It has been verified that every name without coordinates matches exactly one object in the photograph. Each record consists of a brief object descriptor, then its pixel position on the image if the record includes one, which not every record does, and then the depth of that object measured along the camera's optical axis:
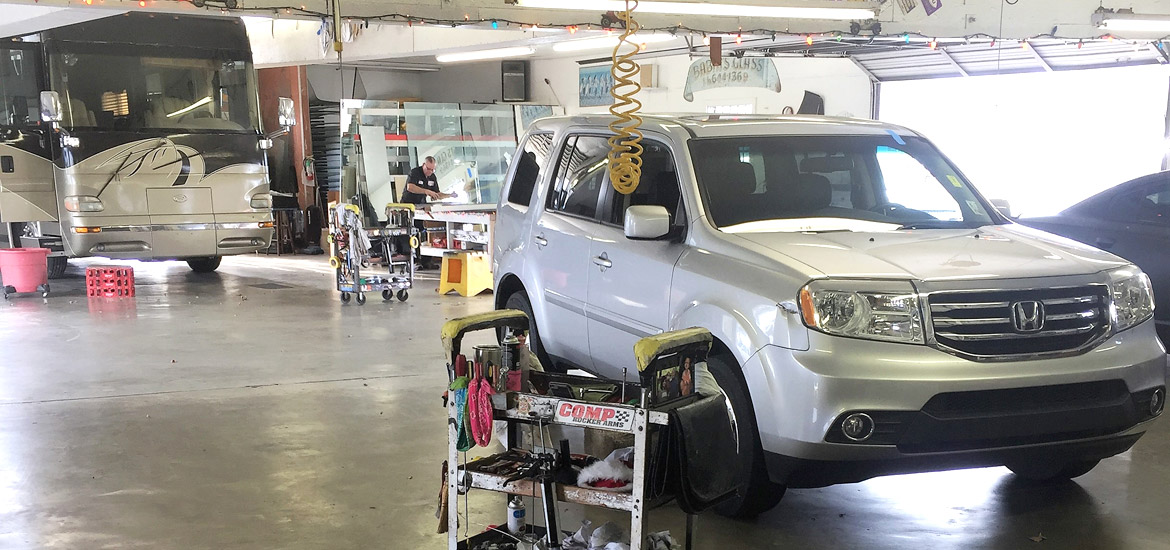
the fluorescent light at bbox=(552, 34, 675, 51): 14.03
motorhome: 11.68
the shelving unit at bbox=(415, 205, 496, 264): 11.92
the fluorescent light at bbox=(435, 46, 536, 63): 15.32
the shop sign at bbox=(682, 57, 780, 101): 15.00
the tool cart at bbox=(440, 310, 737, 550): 3.14
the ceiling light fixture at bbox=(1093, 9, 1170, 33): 10.05
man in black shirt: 14.04
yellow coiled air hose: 4.93
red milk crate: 11.66
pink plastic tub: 11.59
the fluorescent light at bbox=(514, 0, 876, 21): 8.34
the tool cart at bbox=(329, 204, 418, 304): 10.95
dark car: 6.87
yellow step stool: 11.74
